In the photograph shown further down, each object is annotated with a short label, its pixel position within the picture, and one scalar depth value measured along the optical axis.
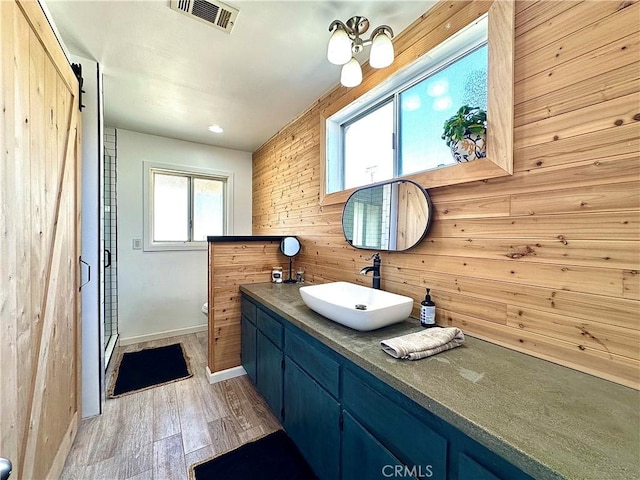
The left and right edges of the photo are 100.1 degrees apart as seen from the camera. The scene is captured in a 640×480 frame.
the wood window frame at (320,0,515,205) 1.10
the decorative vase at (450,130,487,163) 1.20
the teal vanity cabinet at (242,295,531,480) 0.73
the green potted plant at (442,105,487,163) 1.21
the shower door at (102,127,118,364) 2.96
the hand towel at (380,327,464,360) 0.97
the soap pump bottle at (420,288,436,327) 1.32
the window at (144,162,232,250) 3.31
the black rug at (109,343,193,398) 2.28
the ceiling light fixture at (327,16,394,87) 1.37
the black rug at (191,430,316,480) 1.44
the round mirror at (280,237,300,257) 2.51
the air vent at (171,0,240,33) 1.41
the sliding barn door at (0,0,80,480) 0.87
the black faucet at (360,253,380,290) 1.67
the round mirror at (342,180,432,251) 1.46
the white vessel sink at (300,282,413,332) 1.18
